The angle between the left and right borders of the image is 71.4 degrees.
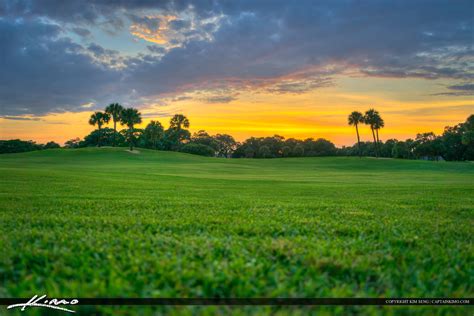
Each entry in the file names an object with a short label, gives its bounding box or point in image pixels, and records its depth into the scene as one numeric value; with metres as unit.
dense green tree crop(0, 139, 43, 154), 93.06
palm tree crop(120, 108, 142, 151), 87.50
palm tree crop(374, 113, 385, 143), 95.06
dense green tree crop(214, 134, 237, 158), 138.75
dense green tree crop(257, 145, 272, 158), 113.69
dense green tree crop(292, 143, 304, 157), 114.56
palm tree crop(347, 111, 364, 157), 96.44
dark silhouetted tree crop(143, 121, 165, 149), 95.50
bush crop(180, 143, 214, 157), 111.32
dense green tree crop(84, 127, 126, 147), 111.00
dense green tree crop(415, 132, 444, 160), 98.00
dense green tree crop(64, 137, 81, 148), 121.30
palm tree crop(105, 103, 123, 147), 90.31
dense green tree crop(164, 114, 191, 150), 115.94
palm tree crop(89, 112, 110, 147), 96.12
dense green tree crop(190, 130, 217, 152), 128.88
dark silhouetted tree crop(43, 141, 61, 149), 106.31
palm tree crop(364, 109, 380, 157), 95.38
